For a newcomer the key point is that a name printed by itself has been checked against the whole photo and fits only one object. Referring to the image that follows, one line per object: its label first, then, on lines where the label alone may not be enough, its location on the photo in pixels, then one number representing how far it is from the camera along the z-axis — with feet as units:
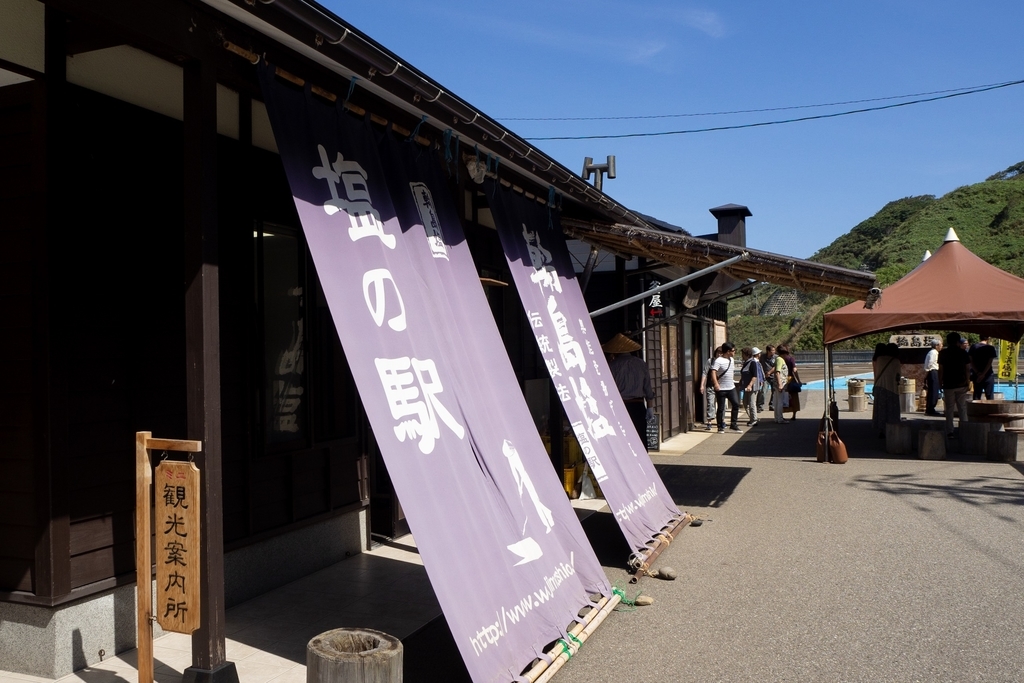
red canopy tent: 41.47
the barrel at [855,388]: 78.07
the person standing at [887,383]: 49.75
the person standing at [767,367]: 69.56
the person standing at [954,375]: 50.08
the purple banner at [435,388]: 12.90
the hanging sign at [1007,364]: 68.44
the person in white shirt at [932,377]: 67.46
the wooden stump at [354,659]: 10.62
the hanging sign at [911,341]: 91.00
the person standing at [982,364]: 56.65
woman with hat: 33.43
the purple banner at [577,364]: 21.40
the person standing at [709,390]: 59.52
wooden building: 12.50
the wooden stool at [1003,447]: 42.06
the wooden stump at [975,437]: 44.93
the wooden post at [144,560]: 12.25
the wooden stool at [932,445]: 43.06
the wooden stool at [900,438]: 45.65
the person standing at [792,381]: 67.21
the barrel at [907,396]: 75.41
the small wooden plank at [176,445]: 12.14
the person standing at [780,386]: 65.62
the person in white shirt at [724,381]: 57.72
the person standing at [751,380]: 64.80
